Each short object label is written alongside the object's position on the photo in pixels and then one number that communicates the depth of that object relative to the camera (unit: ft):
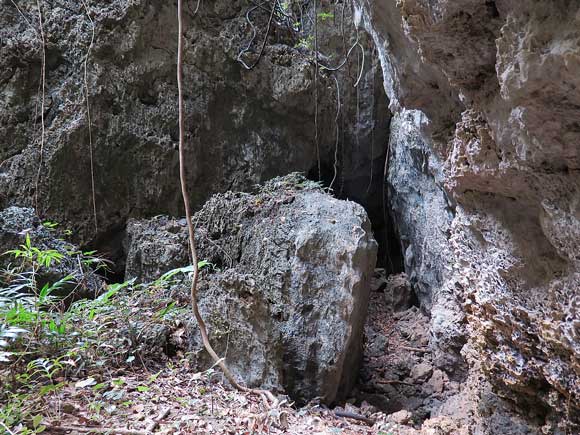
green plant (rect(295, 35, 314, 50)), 19.74
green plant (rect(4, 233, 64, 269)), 10.91
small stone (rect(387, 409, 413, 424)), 10.34
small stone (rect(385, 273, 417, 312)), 18.79
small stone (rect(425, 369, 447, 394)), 13.28
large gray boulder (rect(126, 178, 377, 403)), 10.82
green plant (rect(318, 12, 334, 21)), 20.37
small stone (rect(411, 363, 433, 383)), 13.80
